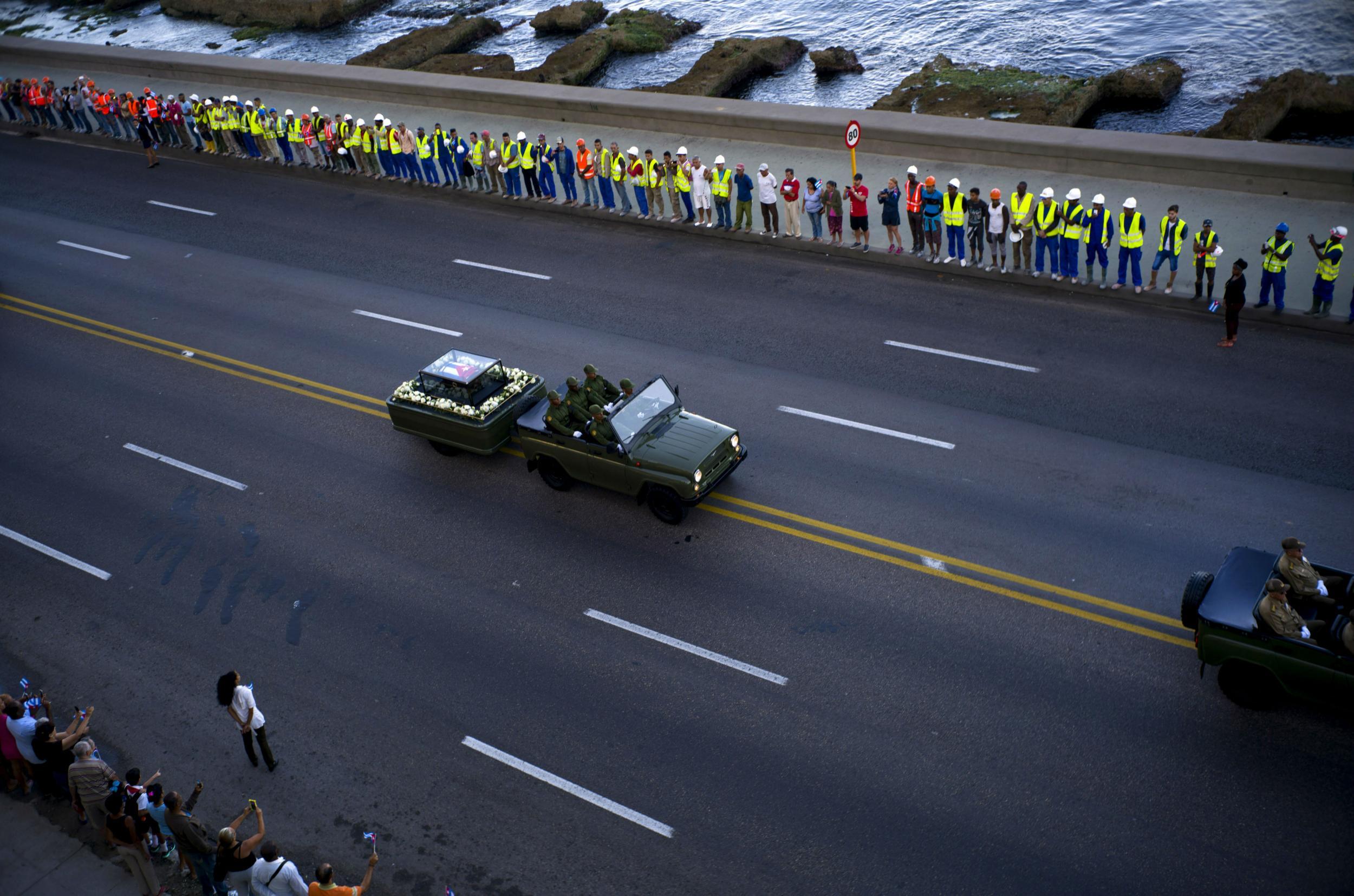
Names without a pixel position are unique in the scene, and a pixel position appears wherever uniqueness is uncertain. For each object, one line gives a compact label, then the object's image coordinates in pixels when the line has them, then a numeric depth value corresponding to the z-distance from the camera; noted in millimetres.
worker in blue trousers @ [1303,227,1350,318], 16703
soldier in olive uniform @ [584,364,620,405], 15867
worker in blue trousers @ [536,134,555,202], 25078
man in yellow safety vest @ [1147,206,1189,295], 18078
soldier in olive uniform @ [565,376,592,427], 15578
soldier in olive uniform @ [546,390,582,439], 15469
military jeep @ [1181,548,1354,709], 10461
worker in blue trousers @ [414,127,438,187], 27047
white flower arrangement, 16469
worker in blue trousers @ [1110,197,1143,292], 18266
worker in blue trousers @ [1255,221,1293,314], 16953
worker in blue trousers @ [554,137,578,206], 24781
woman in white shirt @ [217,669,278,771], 11336
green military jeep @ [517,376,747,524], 14695
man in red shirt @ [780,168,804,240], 21719
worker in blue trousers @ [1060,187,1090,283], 18922
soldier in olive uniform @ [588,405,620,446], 15062
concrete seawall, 20797
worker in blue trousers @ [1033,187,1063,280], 19062
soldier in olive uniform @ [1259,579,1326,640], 10594
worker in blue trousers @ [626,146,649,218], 23703
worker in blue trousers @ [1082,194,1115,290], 18641
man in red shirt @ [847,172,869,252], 21016
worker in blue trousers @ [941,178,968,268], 19891
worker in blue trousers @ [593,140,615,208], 24250
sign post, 21547
